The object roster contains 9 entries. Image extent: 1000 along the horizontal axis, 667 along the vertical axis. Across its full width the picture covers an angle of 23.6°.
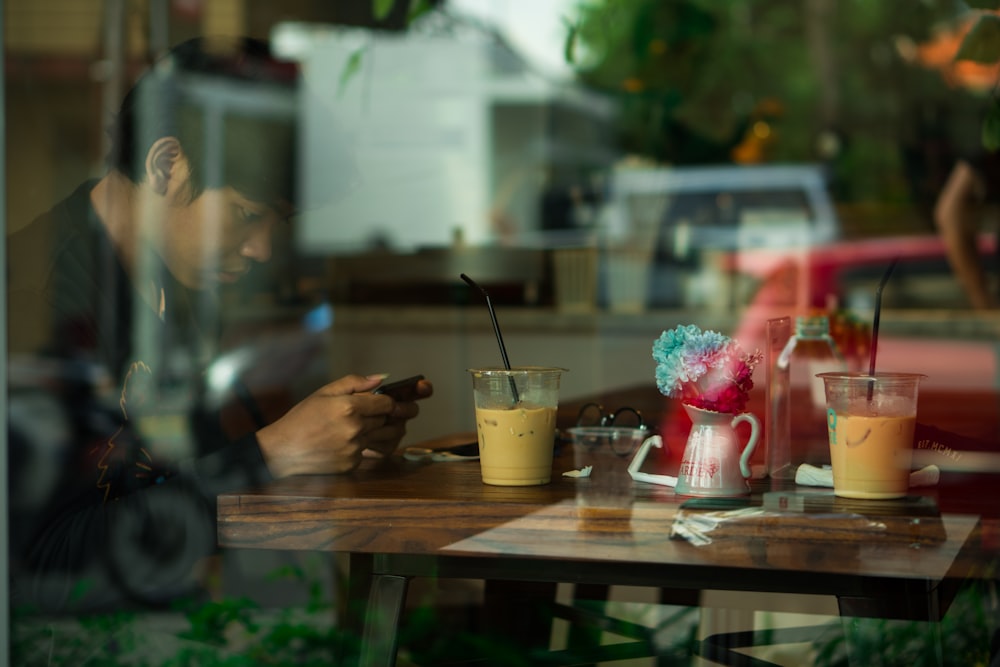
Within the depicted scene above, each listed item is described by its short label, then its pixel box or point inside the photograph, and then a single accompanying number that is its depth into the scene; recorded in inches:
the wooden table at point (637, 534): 74.3
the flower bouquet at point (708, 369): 77.7
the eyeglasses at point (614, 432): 84.3
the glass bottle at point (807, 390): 81.2
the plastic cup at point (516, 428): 80.7
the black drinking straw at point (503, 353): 80.8
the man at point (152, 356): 87.5
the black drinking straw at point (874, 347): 76.6
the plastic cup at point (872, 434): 75.9
